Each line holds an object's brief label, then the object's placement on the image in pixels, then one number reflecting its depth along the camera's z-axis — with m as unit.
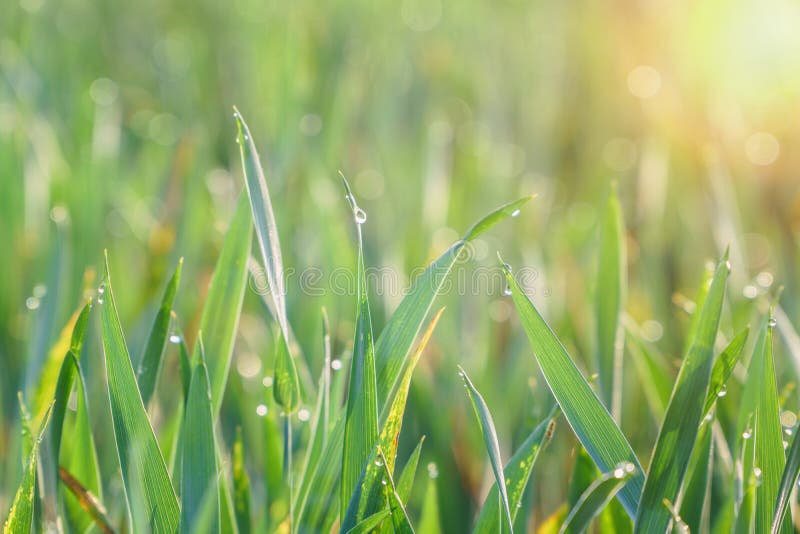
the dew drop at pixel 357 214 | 0.36
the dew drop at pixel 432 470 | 0.38
